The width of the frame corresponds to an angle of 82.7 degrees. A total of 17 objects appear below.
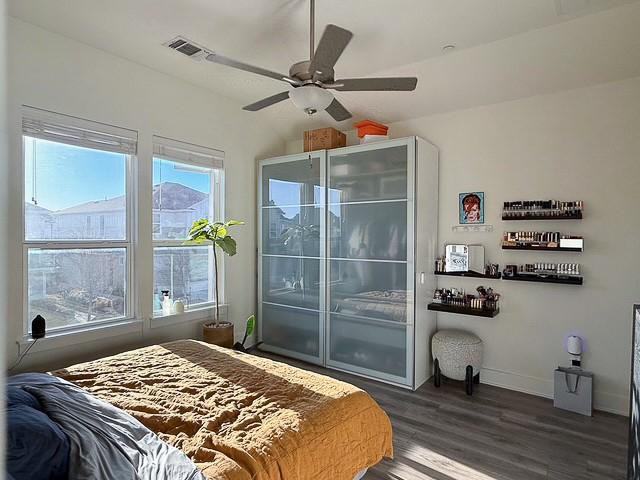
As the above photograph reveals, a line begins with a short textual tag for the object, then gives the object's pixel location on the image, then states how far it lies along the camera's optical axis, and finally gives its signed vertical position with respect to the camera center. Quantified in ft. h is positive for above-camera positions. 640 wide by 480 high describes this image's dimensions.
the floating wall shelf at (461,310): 10.82 -2.30
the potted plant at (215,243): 11.24 -0.29
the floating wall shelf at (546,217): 9.85 +0.53
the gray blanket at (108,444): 4.06 -2.56
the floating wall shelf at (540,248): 9.91 -0.36
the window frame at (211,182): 11.07 +1.82
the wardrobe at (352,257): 11.23 -0.77
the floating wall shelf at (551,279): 9.79 -1.23
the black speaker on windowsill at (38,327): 8.35 -2.18
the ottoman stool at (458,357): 10.85 -3.71
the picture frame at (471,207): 11.64 +0.90
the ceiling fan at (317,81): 6.36 +2.86
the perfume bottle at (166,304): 11.42 -2.22
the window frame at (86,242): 8.38 -0.23
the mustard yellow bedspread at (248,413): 4.92 -2.88
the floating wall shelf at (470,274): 11.16 -1.25
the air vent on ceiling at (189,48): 6.79 +3.59
